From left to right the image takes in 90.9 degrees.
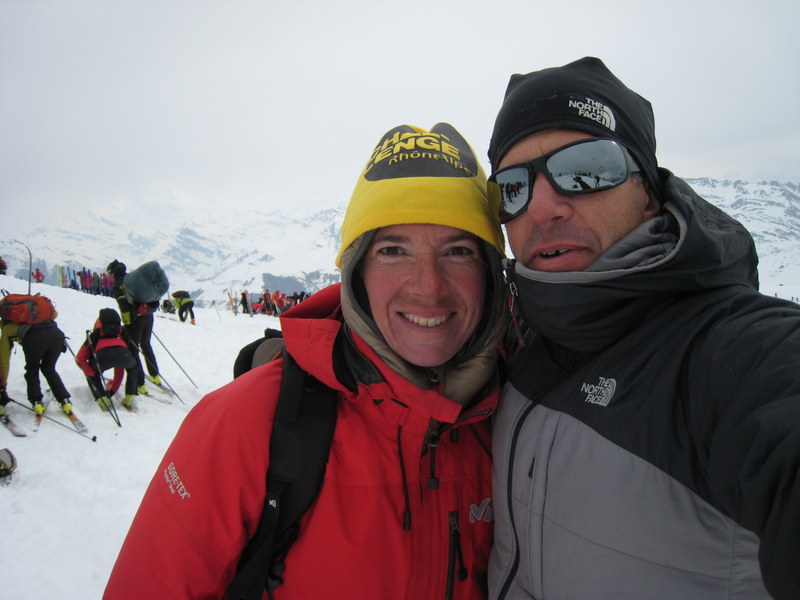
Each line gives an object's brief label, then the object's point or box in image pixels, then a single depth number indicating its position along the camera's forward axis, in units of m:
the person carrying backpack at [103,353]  6.89
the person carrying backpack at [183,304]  17.63
